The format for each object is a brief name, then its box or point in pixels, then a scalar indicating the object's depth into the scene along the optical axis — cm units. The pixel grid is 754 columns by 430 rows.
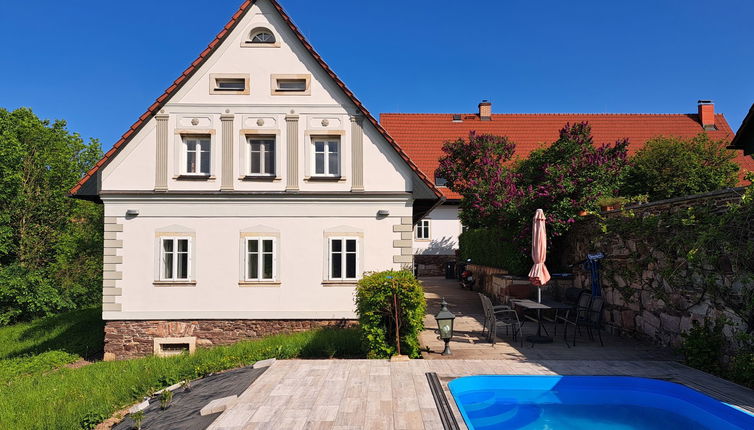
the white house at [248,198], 1169
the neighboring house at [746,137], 1139
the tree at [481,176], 1434
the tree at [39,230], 1988
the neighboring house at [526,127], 3094
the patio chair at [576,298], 1053
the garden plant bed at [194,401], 602
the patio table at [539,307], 991
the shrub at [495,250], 1442
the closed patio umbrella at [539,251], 1051
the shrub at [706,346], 769
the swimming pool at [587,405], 616
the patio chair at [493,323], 953
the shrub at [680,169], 1975
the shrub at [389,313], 873
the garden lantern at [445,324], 890
